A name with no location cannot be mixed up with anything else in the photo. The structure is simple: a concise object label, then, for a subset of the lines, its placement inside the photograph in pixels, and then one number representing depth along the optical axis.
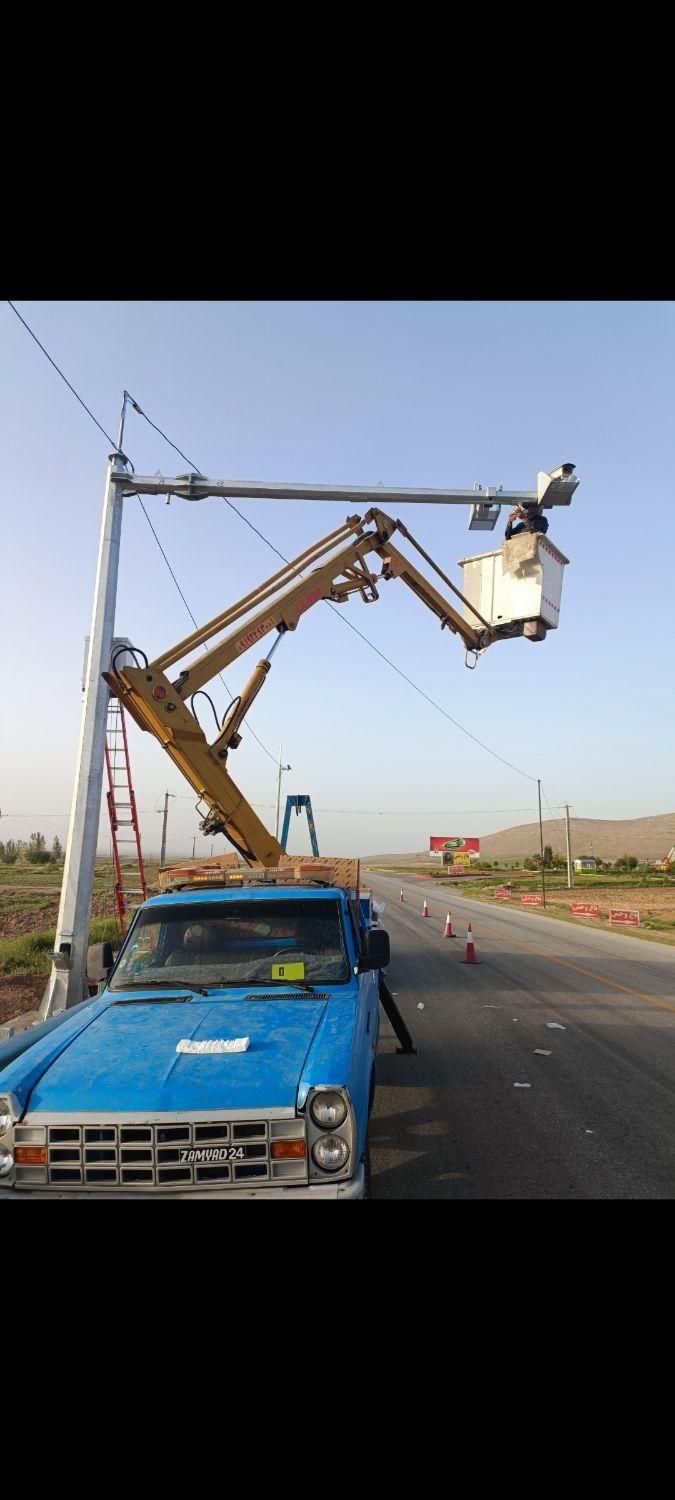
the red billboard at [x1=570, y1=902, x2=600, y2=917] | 31.16
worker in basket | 10.14
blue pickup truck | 3.08
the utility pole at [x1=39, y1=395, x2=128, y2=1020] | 7.55
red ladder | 9.21
